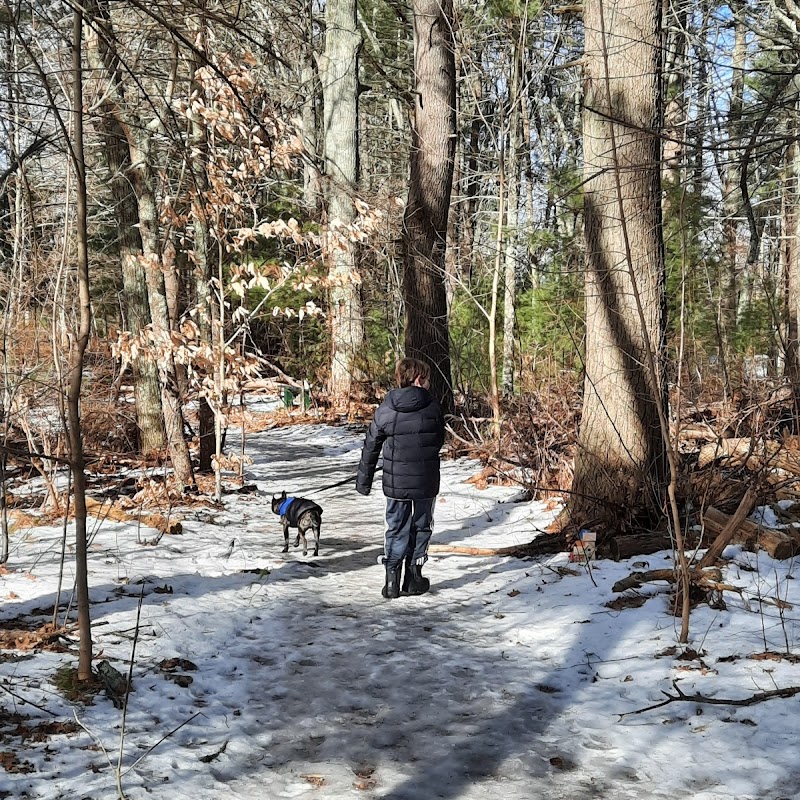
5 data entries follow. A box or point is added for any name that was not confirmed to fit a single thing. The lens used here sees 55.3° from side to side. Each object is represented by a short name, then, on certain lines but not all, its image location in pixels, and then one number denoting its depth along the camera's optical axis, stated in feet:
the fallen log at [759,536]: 18.85
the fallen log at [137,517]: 25.23
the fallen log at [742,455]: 23.17
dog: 23.79
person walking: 20.74
